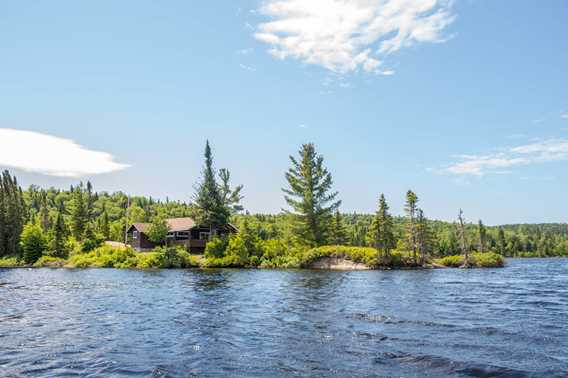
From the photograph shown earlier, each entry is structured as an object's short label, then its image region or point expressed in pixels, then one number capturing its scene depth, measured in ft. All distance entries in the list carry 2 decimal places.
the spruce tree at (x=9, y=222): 312.71
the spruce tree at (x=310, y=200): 232.32
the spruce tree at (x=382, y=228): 226.79
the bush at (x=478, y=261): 258.98
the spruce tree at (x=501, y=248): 633.61
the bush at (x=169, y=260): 207.21
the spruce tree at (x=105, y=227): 369.18
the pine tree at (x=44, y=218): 423.97
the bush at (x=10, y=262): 261.24
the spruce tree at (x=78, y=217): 327.06
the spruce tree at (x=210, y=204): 248.93
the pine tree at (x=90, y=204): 625.74
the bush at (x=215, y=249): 213.05
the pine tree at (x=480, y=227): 413.30
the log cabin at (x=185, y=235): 257.55
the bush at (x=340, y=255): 204.74
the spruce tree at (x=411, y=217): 248.73
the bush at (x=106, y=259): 218.09
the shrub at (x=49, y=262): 240.12
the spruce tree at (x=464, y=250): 254.39
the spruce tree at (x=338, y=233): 291.63
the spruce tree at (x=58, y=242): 265.34
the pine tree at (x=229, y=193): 265.13
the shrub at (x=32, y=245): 262.88
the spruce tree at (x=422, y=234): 251.82
